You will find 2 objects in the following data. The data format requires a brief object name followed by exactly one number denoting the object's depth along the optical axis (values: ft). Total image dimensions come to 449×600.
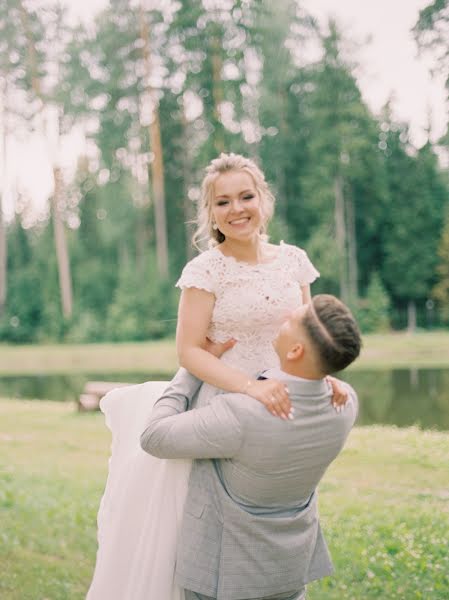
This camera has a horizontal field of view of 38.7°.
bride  6.18
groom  5.30
